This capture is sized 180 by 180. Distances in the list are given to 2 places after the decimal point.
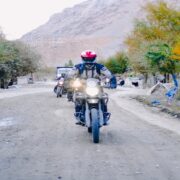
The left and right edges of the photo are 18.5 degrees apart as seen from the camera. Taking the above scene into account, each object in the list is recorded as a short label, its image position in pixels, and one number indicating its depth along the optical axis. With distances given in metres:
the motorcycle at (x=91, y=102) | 12.06
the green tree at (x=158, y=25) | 46.00
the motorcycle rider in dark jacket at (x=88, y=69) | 12.72
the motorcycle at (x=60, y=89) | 31.80
